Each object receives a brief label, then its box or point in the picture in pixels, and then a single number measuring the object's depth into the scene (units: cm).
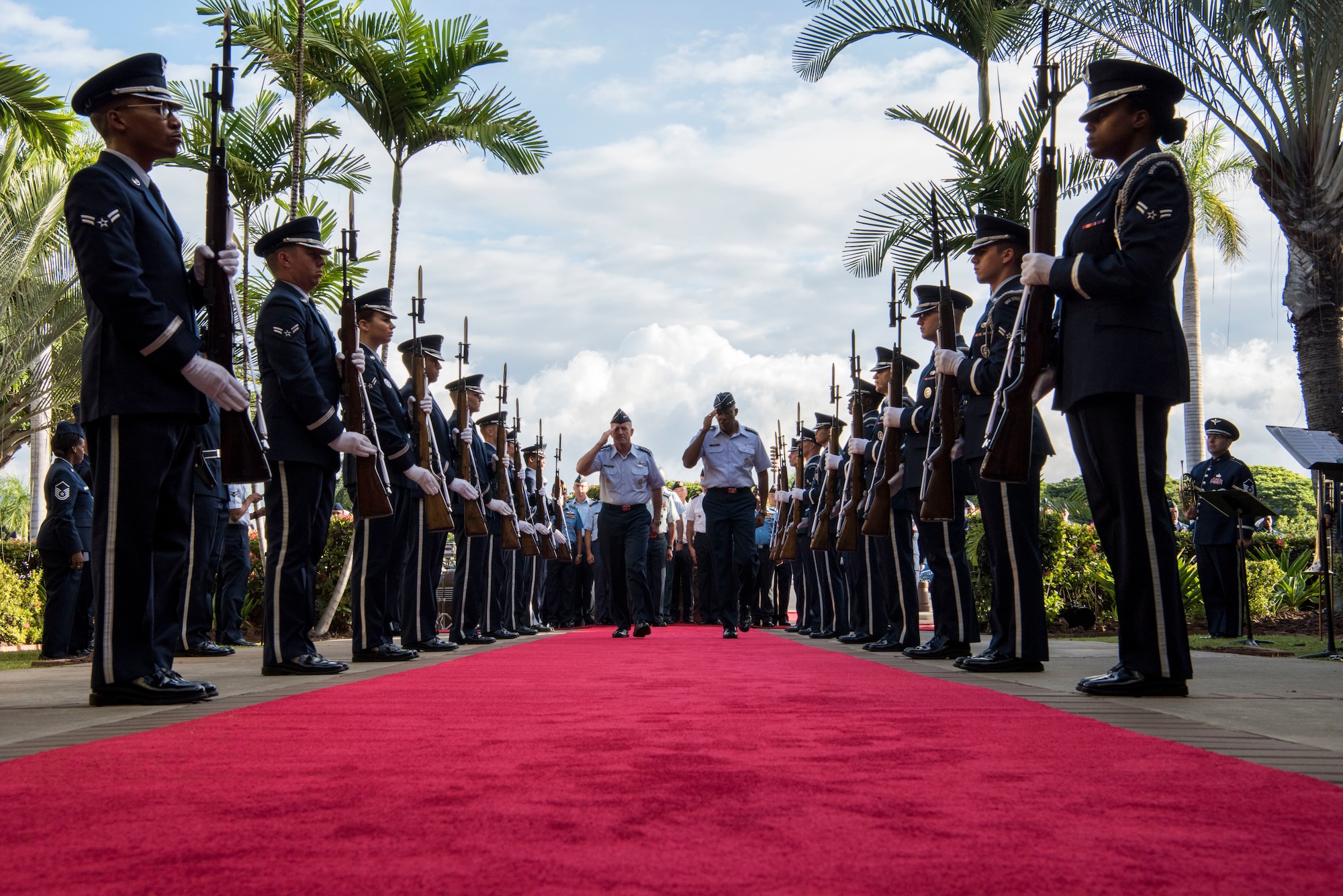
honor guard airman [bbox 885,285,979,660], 639
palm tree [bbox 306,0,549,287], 1066
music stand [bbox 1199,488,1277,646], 714
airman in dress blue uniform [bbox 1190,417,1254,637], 1030
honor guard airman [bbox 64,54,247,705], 381
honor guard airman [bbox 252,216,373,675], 529
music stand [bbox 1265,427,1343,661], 630
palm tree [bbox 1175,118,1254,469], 2294
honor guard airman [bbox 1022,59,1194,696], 395
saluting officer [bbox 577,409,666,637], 1036
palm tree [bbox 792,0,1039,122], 1042
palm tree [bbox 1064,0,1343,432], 918
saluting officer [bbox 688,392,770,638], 998
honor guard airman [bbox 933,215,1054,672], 523
